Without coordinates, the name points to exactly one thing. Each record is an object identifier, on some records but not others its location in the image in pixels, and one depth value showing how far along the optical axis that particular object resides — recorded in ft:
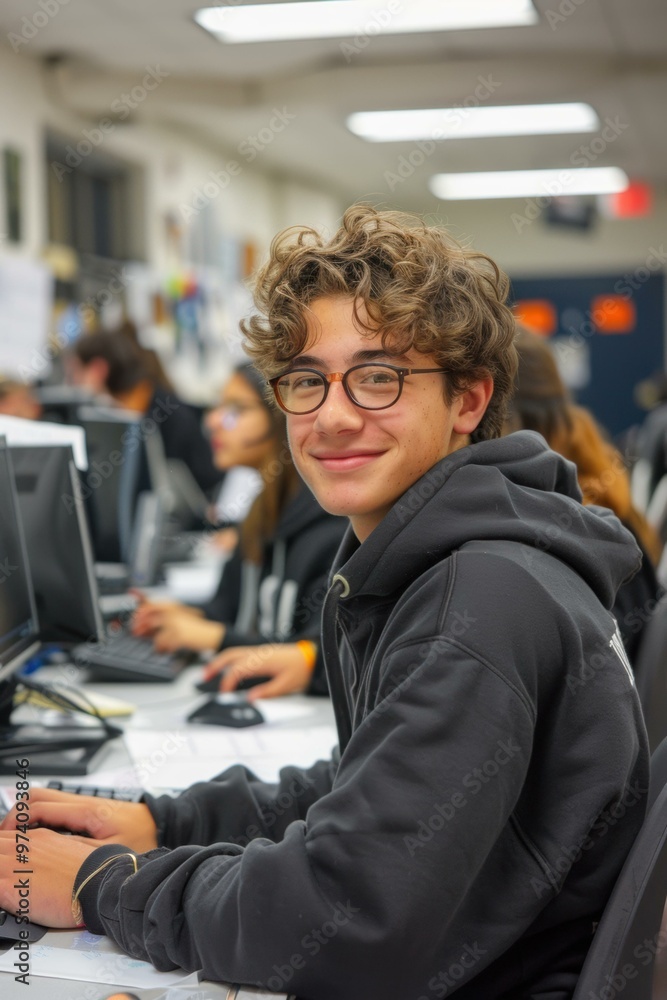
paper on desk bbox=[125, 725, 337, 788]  4.74
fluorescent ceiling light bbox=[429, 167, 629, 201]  24.38
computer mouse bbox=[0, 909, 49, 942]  3.17
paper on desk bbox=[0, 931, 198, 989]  2.96
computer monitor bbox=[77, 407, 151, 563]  8.23
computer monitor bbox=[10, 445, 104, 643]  5.41
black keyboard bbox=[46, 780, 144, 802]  3.89
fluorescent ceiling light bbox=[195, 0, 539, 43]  13.28
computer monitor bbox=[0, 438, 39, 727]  4.61
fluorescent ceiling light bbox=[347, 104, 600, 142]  18.34
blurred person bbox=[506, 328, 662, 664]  6.31
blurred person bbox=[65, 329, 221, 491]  12.11
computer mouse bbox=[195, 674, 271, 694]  6.15
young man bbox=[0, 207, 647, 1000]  2.68
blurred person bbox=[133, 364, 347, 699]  6.14
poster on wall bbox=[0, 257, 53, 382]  14.78
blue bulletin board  29.68
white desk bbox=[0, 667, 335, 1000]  4.78
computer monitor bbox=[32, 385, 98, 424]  8.41
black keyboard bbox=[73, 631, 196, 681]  6.45
